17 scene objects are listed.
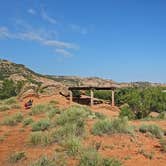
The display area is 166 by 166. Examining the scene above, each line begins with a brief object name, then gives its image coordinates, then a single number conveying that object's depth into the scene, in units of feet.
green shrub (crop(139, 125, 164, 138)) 28.64
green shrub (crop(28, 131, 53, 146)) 23.13
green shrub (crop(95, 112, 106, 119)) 39.68
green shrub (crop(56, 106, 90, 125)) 29.64
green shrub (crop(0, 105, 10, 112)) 51.38
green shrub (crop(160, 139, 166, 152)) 22.87
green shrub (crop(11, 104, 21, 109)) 55.38
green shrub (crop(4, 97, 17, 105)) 64.72
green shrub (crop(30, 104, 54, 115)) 42.61
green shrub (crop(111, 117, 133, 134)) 27.10
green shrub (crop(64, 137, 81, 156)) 19.85
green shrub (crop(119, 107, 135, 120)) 48.86
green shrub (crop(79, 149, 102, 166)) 16.76
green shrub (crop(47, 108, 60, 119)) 37.15
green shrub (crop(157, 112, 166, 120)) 50.42
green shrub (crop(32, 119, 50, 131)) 28.69
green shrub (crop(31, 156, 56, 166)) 16.50
